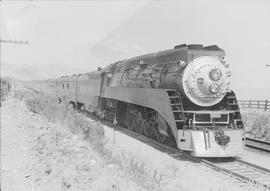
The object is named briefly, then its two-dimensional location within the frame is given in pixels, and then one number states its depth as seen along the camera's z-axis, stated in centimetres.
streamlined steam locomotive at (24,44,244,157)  1282
